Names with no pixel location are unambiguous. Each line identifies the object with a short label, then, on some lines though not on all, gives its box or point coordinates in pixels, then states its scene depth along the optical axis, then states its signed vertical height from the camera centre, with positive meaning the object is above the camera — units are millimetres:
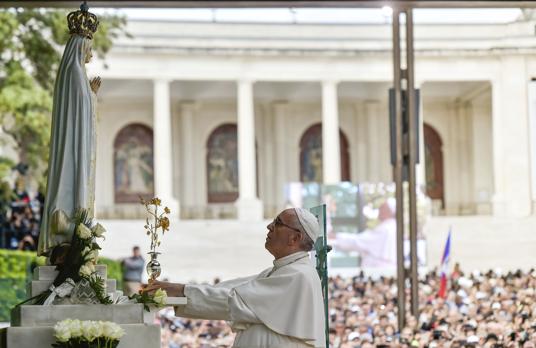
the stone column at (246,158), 96375 +2417
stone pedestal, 13953 -659
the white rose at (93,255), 14453 -245
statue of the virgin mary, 14930 +504
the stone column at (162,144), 95875 +3058
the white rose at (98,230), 14703 -87
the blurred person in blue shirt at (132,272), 52719 -1318
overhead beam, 28028 +2687
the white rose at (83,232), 14523 -97
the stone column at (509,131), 91875 +3161
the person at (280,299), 12719 -489
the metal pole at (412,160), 31906 +711
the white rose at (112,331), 13148 -669
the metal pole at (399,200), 32344 +147
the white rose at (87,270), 14227 -335
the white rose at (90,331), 13016 -661
